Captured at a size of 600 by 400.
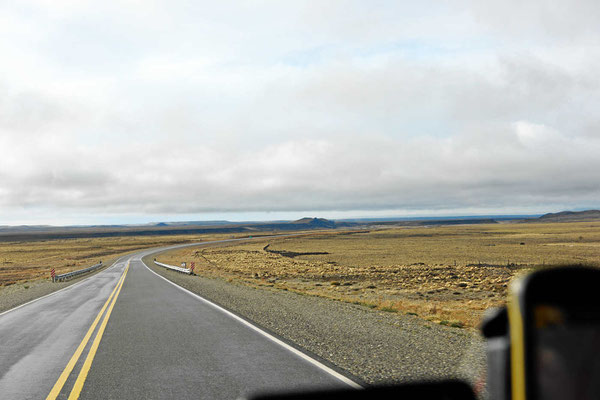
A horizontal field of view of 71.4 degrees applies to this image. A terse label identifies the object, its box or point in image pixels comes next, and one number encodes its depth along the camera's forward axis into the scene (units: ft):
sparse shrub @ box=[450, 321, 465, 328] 38.96
